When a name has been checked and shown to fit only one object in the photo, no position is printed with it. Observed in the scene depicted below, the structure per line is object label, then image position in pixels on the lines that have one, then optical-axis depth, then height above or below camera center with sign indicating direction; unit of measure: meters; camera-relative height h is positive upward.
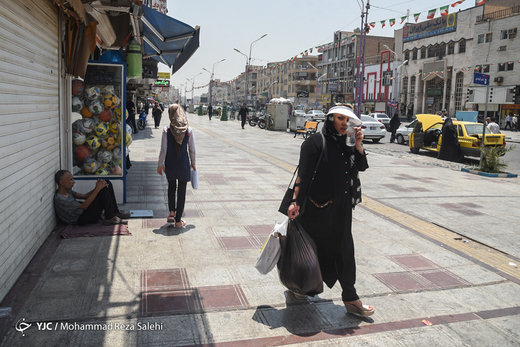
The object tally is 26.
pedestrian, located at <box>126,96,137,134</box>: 19.13 -0.11
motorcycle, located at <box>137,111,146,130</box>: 25.15 -0.65
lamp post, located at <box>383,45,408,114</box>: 60.82 +4.53
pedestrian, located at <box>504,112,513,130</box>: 39.22 -0.04
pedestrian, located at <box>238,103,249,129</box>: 31.64 -0.03
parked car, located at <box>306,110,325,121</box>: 34.23 -0.05
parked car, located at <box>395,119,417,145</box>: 22.83 -0.79
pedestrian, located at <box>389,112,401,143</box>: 23.38 -0.37
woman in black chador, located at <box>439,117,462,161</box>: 15.64 -0.74
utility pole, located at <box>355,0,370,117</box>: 28.73 +5.66
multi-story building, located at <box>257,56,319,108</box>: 92.12 +7.12
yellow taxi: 15.30 -0.59
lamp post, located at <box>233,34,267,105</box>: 52.37 +6.24
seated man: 5.70 -1.22
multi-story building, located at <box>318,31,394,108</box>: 74.19 +9.53
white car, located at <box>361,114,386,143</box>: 22.69 -0.64
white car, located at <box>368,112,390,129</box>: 35.86 -0.12
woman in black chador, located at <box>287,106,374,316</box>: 3.70 -0.64
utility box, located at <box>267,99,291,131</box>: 31.03 -0.09
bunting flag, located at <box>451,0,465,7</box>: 24.03 +6.23
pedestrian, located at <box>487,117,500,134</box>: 19.41 -0.26
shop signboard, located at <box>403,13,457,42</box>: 51.84 +11.12
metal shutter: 3.82 -0.22
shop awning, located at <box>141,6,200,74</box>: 7.37 +1.36
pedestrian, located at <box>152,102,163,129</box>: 28.14 -0.23
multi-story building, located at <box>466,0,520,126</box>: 41.22 +6.31
